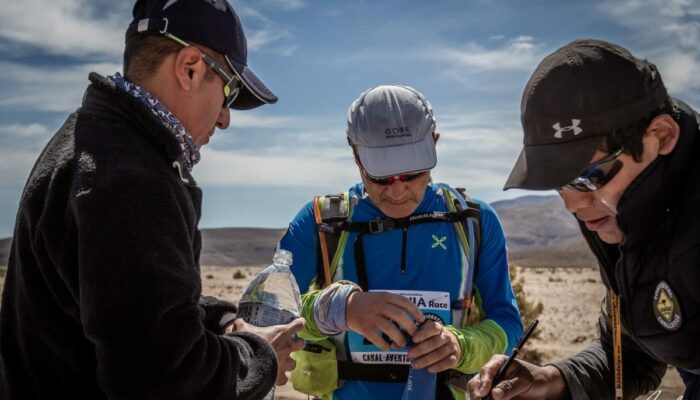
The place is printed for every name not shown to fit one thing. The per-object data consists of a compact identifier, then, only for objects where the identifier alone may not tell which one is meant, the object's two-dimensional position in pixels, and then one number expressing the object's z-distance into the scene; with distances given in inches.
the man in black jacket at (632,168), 83.3
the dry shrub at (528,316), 482.9
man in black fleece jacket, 68.4
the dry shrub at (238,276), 1341.0
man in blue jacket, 117.6
